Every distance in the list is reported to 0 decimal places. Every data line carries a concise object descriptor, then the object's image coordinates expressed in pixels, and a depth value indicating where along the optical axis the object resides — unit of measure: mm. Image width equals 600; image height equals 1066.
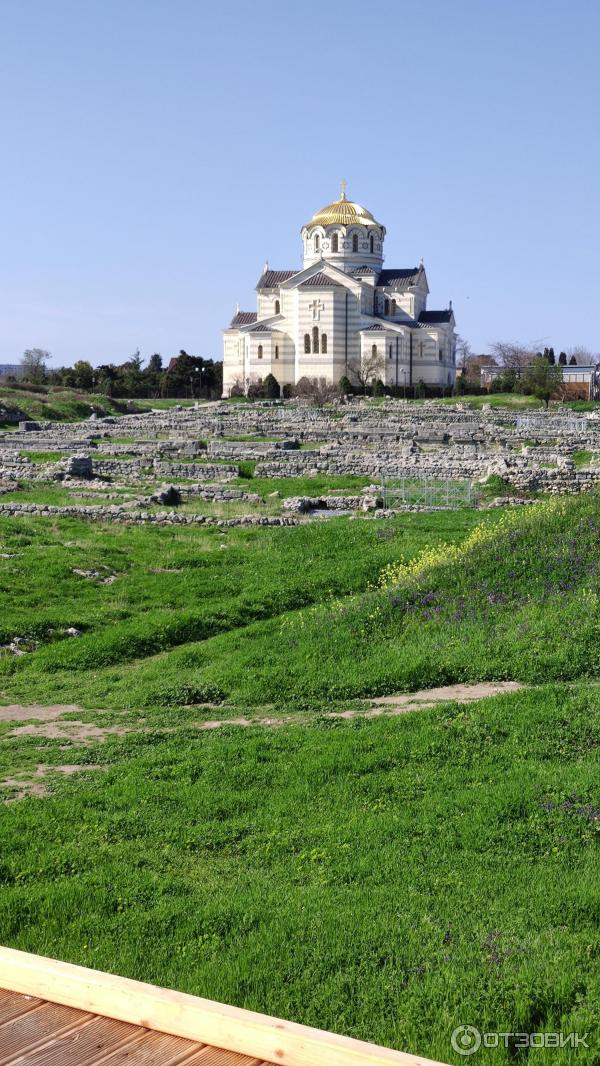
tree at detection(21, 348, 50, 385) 93450
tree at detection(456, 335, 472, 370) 141625
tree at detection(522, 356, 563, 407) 79125
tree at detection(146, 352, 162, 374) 115688
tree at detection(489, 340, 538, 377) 115062
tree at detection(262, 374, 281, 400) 90250
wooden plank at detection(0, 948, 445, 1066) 4082
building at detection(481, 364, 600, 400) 89812
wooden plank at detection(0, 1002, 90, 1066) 4215
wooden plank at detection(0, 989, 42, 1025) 4465
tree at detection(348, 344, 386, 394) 91688
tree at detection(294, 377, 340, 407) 80062
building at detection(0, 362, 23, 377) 132250
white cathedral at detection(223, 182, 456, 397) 94938
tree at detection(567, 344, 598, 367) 150162
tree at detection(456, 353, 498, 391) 97812
